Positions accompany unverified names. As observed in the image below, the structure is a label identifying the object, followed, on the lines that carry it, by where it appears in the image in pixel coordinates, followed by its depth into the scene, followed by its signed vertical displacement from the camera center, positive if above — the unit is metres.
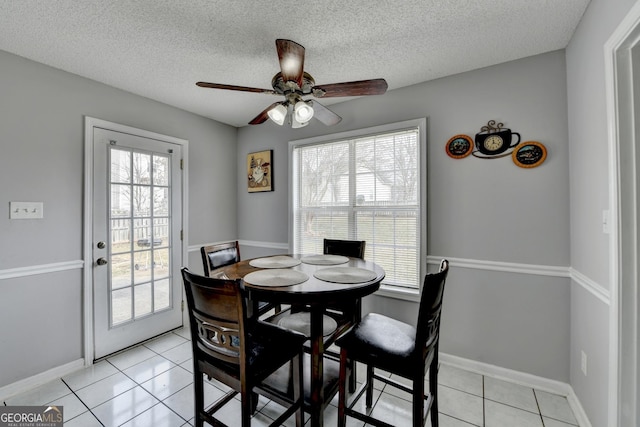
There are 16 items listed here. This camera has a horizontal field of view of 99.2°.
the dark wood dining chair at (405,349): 1.32 -0.71
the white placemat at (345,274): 1.62 -0.38
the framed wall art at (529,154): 2.05 +0.46
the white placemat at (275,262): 2.04 -0.37
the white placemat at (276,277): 1.56 -0.38
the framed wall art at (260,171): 3.51 +0.59
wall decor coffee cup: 2.16 +0.61
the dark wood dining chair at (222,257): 2.23 -0.37
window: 2.59 +0.22
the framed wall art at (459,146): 2.31 +0.59
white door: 2.51 -0.23
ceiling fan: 1.61 +0.82
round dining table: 1.42 -0.39
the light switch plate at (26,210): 2.04 +0.05
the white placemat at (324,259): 2.13 -0.36
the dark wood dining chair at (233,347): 1.23 -0.69
